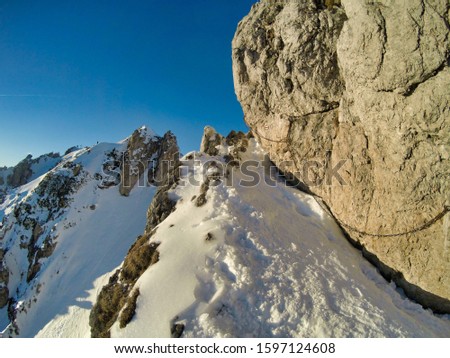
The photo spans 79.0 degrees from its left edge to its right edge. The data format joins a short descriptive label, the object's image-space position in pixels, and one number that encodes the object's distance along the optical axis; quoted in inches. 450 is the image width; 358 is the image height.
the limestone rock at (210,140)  1091.4
